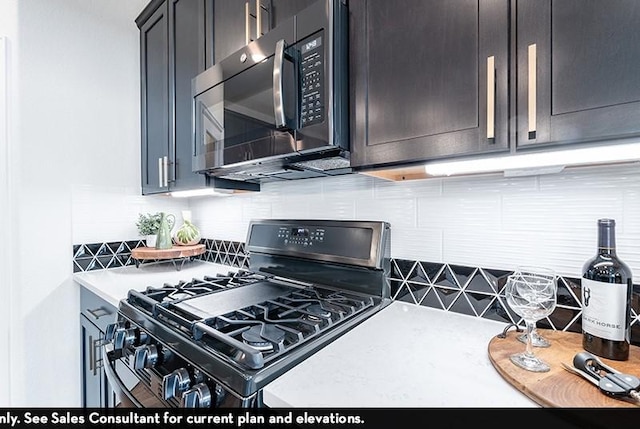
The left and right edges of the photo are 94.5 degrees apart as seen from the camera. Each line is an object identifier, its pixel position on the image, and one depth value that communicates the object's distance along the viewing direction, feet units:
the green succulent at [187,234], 6.20
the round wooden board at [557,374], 1.69
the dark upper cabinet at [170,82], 4.63
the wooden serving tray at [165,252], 5.49
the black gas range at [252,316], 2.13
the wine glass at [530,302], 2.09
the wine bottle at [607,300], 2.13
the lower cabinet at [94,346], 4.37
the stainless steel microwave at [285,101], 2.81
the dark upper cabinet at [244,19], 3.38
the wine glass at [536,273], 2.43
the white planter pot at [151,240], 5.96
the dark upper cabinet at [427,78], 2.10
